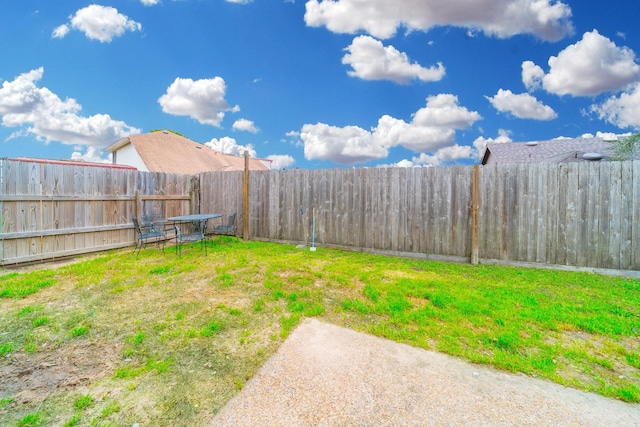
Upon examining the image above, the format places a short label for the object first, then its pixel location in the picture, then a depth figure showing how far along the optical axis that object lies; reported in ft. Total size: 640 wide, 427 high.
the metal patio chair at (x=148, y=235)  22.24
